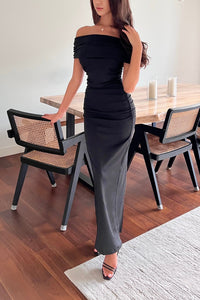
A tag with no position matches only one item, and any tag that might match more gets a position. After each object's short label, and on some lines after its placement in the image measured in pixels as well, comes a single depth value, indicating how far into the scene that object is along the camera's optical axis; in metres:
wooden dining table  2.13
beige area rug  1.56
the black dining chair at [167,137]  2.19
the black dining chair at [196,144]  2.56
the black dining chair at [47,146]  1.97
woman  1.39
